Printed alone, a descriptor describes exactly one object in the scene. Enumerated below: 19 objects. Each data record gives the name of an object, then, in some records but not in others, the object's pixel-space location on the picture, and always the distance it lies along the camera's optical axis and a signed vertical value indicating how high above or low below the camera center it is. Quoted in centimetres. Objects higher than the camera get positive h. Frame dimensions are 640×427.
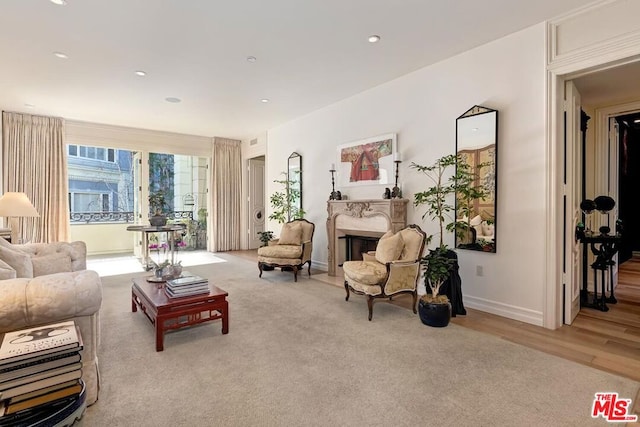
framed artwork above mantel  465 +74
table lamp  412 +5
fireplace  435 -18
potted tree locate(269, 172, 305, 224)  643 +19
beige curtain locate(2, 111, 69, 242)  592 +78
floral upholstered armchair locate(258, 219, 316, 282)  507 -60
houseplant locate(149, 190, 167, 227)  586 +11
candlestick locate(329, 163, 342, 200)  531 +34
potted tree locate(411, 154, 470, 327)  315 -51
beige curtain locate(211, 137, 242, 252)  820 +44
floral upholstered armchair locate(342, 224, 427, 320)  338 -63
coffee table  265 -81
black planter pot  312 -98
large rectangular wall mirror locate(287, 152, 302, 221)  643 +51
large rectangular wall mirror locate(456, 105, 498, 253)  348 +35
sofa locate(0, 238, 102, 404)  171 -50
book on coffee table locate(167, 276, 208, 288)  288 -63
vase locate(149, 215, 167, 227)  586 -17
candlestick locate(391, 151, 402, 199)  438 +28
